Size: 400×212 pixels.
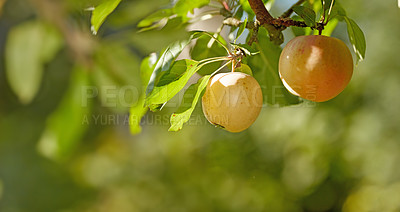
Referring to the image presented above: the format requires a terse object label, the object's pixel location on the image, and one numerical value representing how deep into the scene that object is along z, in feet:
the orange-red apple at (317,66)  1.93
